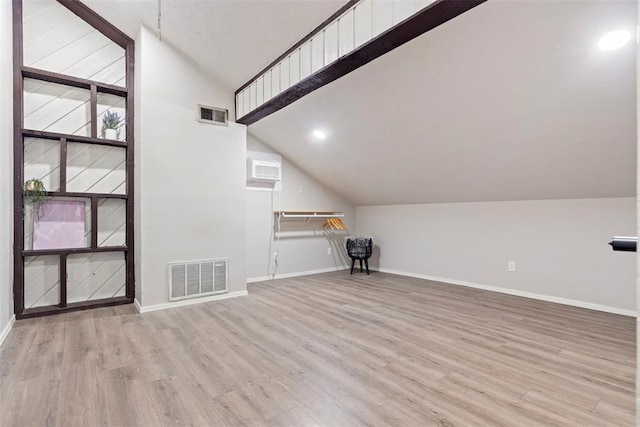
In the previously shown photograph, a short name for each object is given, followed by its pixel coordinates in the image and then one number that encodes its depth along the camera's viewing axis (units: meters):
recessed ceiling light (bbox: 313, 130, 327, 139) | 3.98
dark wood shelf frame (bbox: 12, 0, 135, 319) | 3.03
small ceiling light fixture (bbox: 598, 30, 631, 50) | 1.84
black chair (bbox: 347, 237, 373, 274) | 5.15
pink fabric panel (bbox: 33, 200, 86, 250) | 3.20
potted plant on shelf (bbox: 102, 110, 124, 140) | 3.49
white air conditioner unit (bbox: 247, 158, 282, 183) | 4.48
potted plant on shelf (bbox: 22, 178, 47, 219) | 3.08
